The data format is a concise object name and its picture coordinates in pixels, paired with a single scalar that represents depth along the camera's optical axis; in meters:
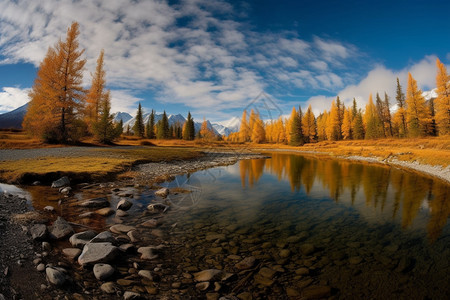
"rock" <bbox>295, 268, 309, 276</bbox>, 5.20
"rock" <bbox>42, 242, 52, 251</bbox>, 5.24
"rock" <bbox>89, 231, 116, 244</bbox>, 5.69
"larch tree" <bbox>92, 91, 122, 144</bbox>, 40.44
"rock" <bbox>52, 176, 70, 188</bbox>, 11.82
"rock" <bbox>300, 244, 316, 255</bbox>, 6.29
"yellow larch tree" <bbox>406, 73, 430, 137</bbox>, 51.75
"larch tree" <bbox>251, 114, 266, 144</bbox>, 98.50
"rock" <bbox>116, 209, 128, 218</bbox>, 8.55
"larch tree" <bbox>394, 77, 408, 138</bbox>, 60.55
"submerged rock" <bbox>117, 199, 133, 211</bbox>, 9.21
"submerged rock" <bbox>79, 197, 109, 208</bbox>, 9.12
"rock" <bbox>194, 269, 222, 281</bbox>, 4.78
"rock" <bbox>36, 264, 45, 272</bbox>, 4.26
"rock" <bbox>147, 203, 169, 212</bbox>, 9.47
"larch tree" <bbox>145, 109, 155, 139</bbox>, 93.06
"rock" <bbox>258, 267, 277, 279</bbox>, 5.09
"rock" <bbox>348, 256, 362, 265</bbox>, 5.80
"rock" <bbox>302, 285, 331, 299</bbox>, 4.42
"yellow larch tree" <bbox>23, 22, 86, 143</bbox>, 28.06
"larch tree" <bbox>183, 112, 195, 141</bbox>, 94.89
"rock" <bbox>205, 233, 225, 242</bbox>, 6.93
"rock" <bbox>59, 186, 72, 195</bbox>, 10.81
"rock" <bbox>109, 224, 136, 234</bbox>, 7.09
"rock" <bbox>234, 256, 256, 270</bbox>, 5.33
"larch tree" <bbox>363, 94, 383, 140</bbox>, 69.06
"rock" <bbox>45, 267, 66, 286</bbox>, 3.92
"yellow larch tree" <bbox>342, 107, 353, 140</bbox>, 79.31
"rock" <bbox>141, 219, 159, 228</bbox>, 7.66
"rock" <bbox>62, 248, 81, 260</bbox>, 5.09
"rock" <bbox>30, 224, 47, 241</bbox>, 5.62
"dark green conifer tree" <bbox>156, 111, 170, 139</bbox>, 91.38
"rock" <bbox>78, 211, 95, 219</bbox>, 7.98
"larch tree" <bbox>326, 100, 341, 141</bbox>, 81.44
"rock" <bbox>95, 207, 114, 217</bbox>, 8.47
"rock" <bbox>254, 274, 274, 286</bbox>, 4.79
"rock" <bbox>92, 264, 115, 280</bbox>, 4.40
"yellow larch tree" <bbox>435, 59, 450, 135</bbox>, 42.41
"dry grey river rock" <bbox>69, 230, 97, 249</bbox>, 5.67
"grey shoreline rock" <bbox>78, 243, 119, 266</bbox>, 4.80
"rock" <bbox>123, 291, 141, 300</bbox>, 3.83
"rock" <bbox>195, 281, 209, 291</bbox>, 4.44
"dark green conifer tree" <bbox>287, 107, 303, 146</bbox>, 78.44
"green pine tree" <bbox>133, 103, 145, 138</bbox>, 87.31
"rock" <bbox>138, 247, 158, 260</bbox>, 5.51
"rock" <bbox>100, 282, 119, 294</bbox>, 4.02
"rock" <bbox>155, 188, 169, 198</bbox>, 11.68
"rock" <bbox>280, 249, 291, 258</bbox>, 6.02
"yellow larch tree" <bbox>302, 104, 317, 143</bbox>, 83.94
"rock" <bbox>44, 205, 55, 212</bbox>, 8.20
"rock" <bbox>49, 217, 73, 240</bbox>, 6.00
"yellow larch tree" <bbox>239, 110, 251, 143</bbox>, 100.84
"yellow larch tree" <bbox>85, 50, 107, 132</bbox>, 41.71
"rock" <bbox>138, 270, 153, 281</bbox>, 4.62
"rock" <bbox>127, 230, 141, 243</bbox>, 6.48
